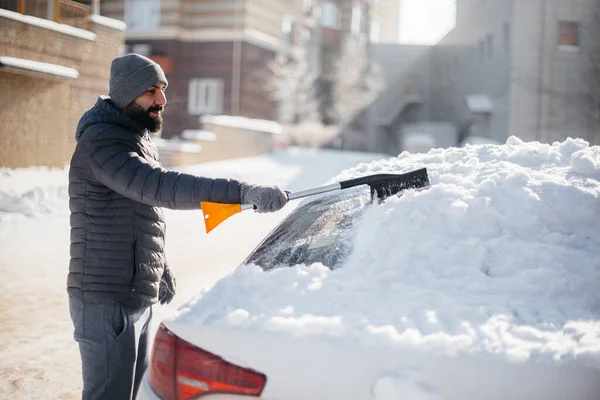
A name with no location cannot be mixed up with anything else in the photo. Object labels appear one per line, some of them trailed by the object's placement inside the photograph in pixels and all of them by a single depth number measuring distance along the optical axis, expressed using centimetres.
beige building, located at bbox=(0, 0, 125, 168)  1043
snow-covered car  182
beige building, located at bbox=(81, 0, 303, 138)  2364
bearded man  262
